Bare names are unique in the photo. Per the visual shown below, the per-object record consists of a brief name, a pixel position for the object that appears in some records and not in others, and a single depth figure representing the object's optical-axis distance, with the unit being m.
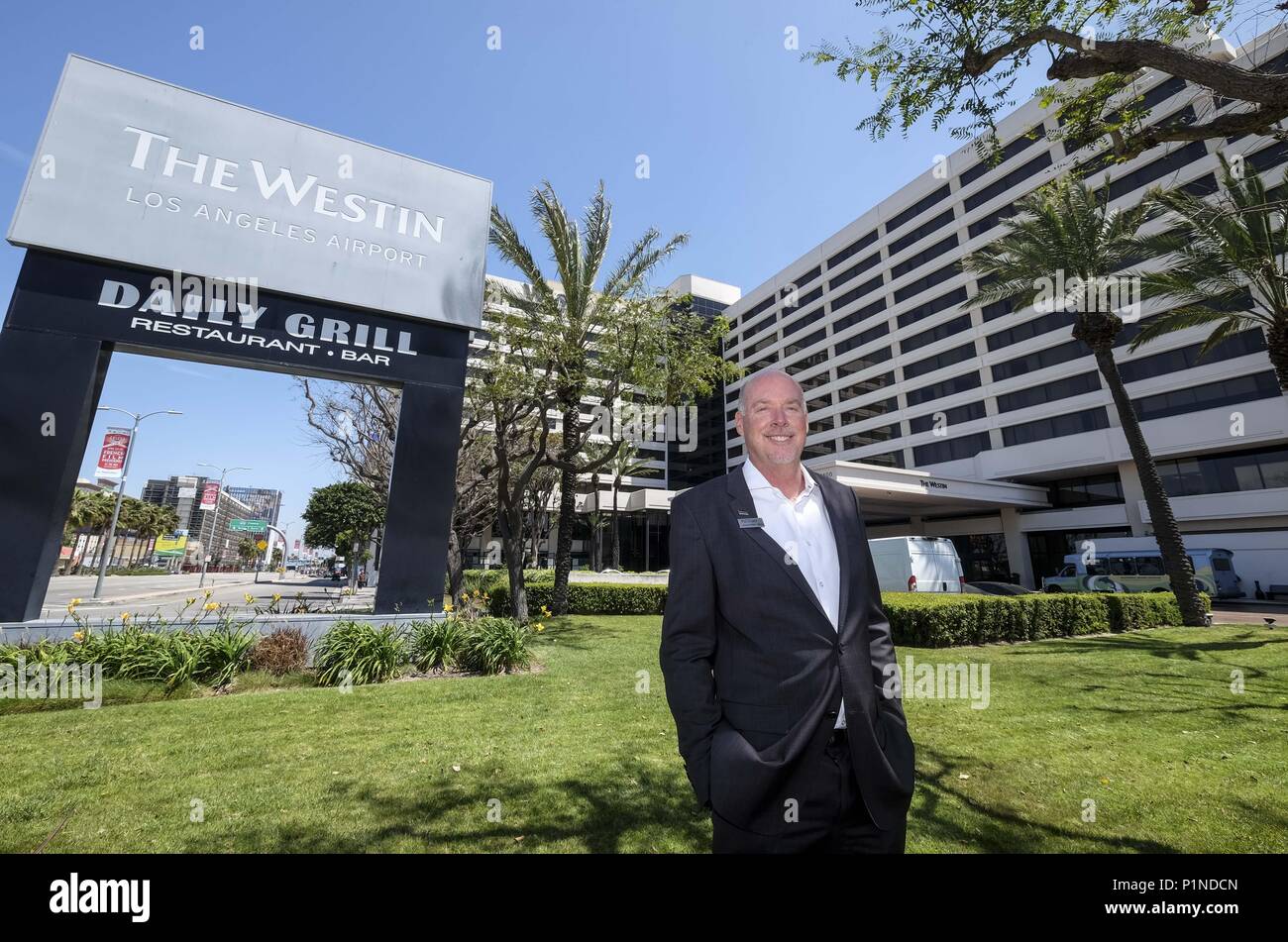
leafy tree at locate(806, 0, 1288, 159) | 4.04
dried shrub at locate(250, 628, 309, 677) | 7.45
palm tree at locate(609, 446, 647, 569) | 36.63
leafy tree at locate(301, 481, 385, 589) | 39.84
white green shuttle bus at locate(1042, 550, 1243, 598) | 23.42
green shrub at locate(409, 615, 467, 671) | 8.24
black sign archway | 7.17
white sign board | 7.93
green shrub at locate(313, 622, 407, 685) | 7.49
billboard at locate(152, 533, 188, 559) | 61.11
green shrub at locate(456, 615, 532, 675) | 8.39
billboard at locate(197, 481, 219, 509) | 38.92
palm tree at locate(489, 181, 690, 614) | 13.36
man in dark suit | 1.70
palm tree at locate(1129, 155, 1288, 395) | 12.01
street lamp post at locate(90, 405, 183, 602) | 22.65
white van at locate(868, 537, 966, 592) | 15.00
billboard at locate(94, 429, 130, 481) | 23.95
